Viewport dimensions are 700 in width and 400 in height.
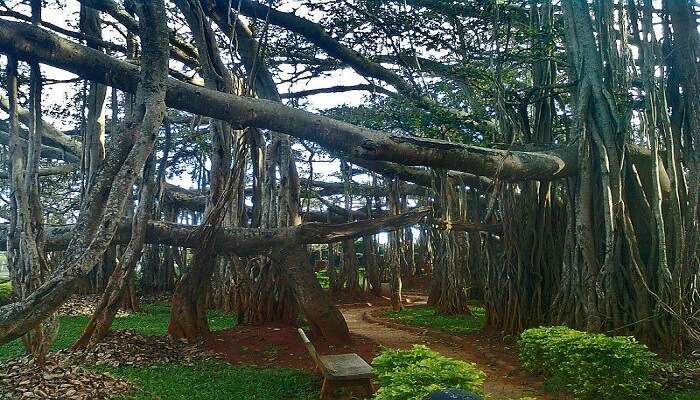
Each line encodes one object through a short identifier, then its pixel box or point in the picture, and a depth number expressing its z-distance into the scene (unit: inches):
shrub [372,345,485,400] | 132.3
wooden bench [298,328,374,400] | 188.5
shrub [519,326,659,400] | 170.7
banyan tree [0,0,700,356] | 179.2
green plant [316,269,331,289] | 658.2
